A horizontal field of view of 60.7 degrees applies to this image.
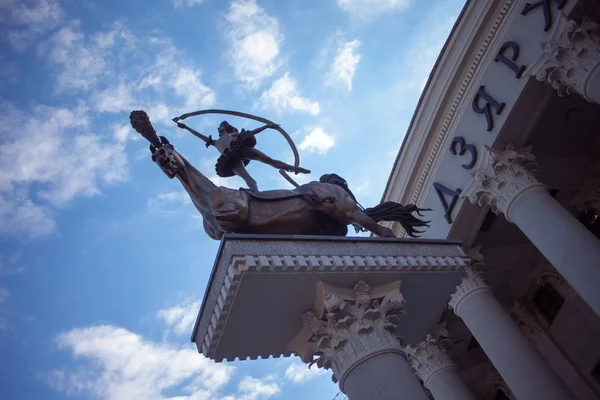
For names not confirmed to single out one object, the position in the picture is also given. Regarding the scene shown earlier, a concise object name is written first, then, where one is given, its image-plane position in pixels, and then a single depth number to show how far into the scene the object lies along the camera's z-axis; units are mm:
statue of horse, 6508
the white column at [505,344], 10523
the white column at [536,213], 10000
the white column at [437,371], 13461
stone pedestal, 5449
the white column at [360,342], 5363
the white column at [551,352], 16483
